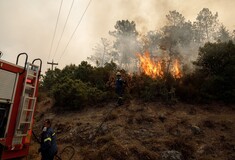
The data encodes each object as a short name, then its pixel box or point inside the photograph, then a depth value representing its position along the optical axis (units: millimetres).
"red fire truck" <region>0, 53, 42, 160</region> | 4123
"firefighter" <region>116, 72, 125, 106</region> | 9925
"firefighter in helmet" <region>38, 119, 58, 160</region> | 4807
